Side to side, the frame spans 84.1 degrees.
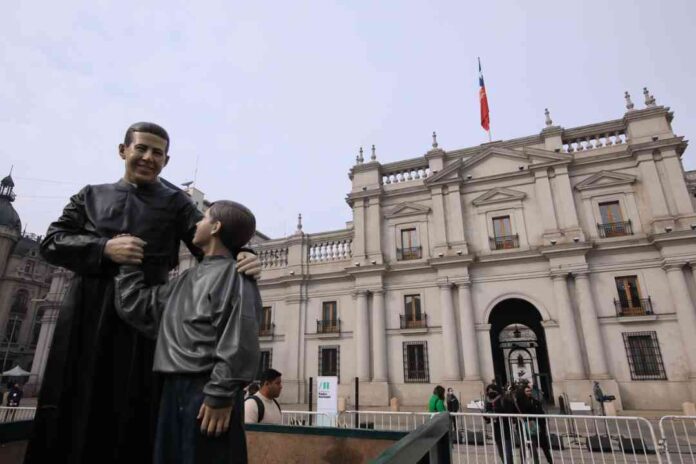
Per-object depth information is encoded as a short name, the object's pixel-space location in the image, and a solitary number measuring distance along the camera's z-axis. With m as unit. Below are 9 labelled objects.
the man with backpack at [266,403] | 3.78
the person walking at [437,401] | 9.25
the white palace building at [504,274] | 14.48
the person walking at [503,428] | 6.61
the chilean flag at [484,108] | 19.97
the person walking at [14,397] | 16.34
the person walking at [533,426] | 6.47
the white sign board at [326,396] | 10.14
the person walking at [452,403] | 11.62
